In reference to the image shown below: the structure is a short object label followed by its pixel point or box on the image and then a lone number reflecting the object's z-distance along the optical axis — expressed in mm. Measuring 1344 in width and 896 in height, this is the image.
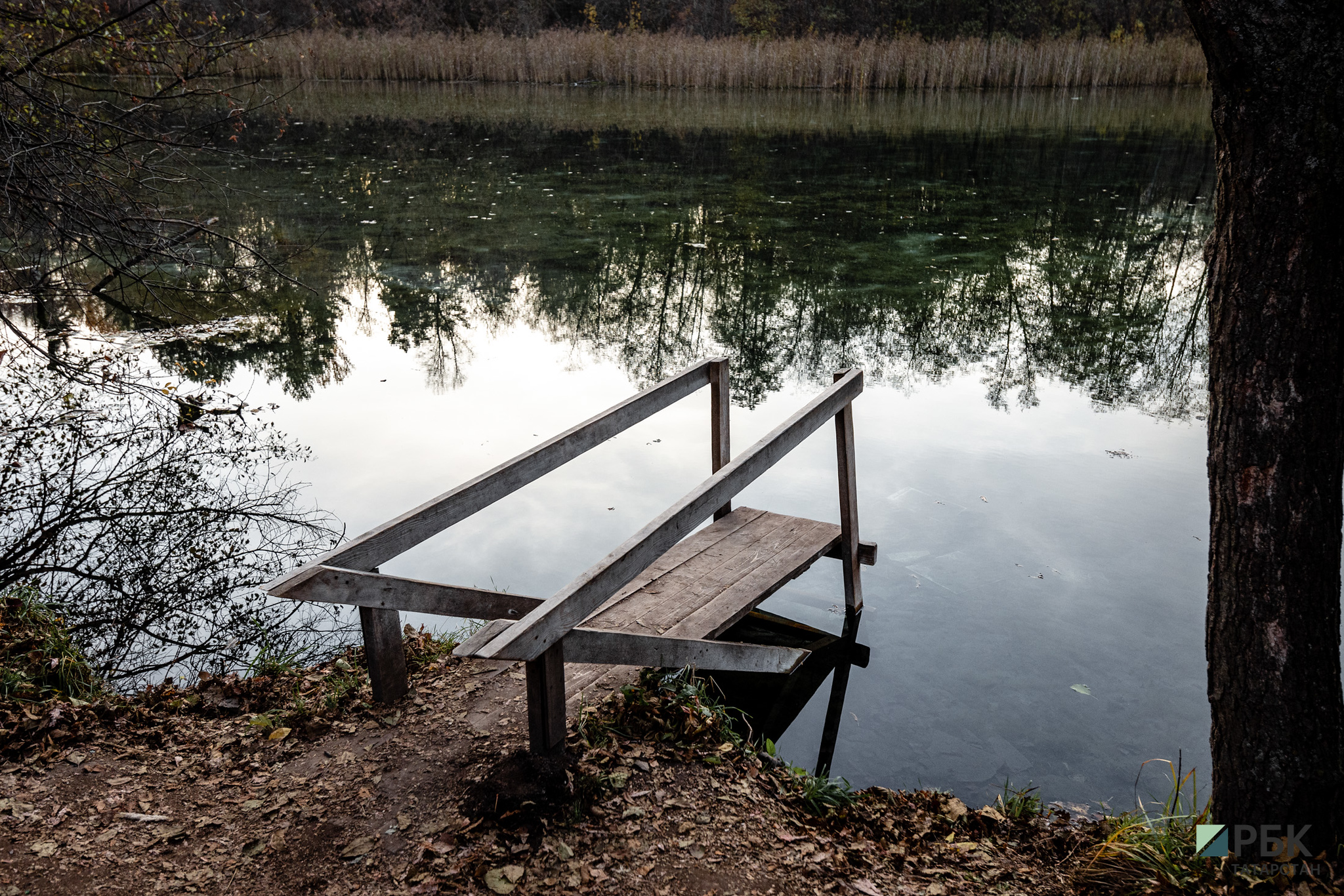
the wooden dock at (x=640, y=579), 3146
